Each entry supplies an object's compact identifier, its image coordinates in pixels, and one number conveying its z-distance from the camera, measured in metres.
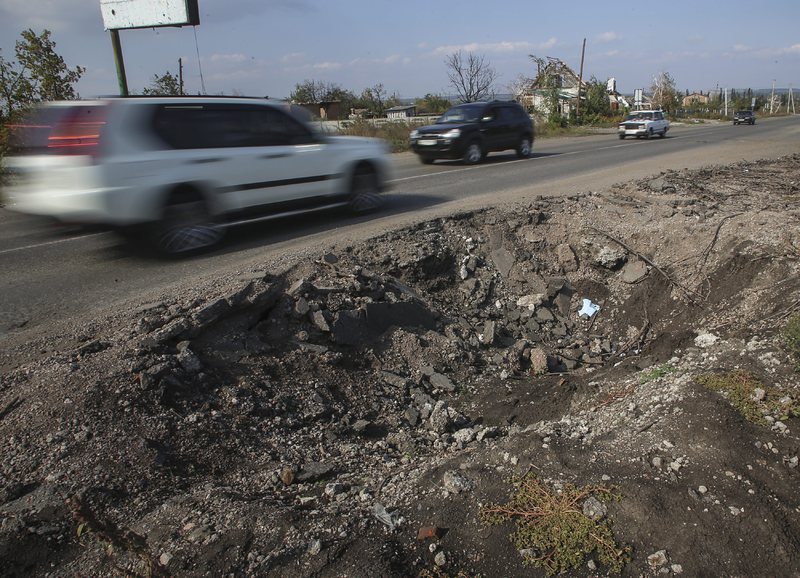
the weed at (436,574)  2.51
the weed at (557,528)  2.56
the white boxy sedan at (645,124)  29.62
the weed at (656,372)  4.30
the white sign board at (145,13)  15.30
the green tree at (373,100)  46.38
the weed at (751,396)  3.39
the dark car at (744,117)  47.84
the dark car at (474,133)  15.38
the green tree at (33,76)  12.98
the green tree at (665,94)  70.00
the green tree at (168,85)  20.92
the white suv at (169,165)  6.13
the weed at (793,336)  3.80
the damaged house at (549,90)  41.09
